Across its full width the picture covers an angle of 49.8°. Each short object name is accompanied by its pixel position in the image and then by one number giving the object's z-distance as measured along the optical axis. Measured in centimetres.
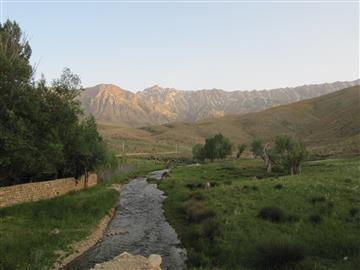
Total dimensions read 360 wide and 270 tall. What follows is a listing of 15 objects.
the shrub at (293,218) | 2538
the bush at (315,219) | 2438
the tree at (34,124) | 3353
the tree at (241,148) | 12514
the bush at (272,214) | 2589
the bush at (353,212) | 2544
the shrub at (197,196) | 3832
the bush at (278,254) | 1775
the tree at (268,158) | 7289
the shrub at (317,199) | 3034
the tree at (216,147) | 12494
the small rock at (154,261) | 1838
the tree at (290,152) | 6372
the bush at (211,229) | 2414
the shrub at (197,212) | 2975
